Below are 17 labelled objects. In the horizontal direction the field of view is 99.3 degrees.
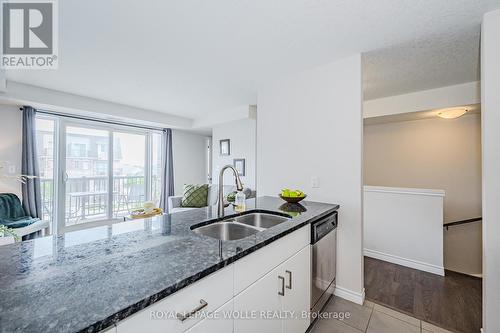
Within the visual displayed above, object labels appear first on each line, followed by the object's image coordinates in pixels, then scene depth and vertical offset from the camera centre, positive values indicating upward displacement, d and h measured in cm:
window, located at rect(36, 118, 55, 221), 371 +8
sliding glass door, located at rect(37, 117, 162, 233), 383 -5
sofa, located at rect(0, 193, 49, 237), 286 -75
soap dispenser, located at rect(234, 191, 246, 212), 182 -30
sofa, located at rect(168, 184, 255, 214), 426 -66
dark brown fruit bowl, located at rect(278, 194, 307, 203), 207 -32
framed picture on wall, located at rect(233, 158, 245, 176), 448 +6
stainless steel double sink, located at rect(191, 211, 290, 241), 149 -45
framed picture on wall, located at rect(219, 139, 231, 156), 475 +45
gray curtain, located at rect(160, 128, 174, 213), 527 -12
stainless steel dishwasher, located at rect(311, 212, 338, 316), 167 -81
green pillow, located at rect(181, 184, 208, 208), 430 -60
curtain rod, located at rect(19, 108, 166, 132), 370 +94
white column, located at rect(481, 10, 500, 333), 143 -6
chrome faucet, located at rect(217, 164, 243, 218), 159 -17
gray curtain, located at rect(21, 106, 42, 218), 335 +1
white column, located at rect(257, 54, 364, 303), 209 +26
